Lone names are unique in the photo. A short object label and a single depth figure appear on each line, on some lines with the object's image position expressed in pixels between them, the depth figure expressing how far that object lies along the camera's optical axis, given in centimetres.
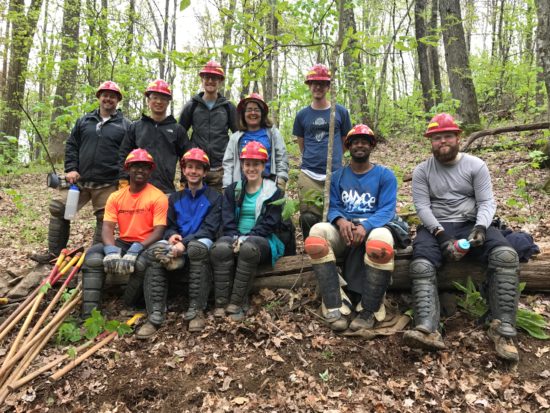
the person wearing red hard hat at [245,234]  456
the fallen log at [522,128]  826
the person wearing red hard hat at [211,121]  569
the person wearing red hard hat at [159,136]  541
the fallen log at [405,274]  432
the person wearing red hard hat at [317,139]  527
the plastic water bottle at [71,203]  549
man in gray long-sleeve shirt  372
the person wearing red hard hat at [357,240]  406
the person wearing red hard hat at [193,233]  458
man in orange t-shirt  460
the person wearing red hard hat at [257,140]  530
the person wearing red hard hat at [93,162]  562
